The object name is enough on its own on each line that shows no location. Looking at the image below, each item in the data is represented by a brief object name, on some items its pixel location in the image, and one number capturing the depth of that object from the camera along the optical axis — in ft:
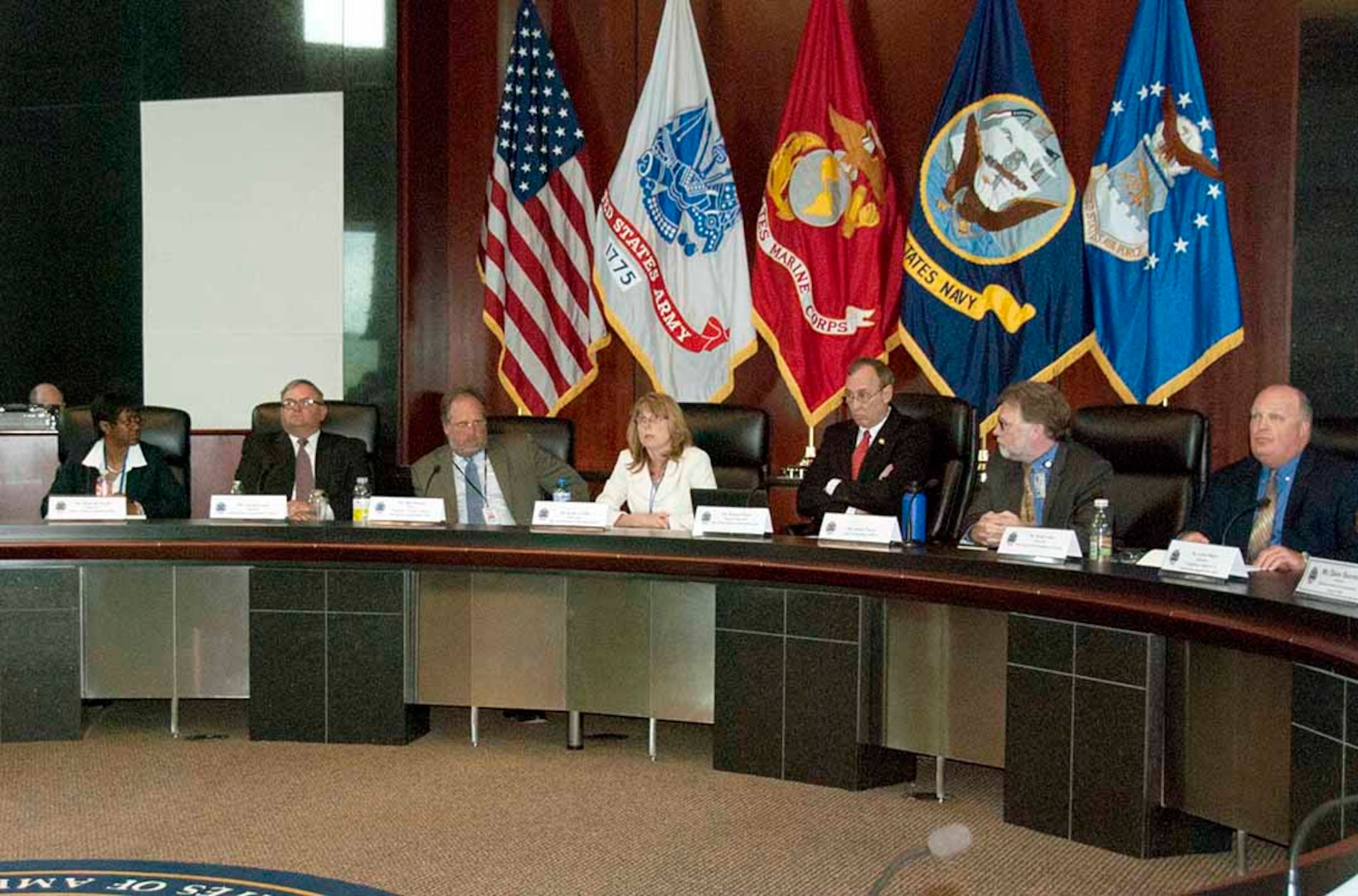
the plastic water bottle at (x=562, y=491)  17.38
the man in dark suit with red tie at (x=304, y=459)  18.33
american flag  23.16
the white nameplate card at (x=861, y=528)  14.66
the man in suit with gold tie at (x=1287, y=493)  13.12
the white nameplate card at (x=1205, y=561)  11.97
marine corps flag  21.34
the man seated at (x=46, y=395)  23.95
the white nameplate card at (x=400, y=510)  16.53
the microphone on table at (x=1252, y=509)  12.95
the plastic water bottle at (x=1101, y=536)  13.84
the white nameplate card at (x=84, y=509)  16.60
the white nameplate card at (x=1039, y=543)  13.41
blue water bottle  15.35
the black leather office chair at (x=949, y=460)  16.47
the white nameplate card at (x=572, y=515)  16.24
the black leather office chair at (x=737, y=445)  18.15
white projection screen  24.12
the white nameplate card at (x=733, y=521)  15.51
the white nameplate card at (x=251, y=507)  16.74
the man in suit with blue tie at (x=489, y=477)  18.03
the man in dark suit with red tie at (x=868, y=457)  16.48
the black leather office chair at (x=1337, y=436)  14.23
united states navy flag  20.07
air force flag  19.13
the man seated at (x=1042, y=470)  14.82
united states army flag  22.27
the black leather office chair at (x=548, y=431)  18.61
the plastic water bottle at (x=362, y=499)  16.83
